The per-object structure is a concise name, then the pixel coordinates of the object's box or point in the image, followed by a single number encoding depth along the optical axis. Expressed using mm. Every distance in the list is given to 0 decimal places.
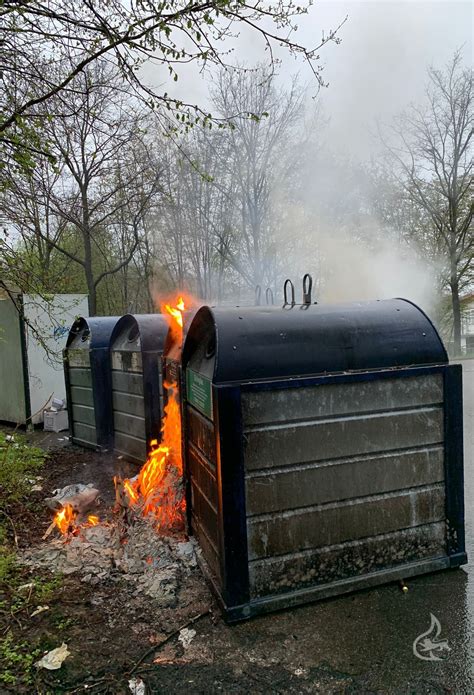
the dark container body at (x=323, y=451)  2588
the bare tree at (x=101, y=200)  11258
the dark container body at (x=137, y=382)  5379
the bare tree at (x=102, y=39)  3148
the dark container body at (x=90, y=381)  6410
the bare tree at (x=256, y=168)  15086
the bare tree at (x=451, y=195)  17219
